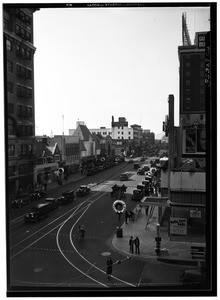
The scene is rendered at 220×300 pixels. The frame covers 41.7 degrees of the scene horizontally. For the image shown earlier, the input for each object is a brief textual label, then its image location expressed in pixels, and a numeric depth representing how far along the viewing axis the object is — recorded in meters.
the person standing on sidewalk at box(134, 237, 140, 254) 19.46
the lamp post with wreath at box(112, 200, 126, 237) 22.44
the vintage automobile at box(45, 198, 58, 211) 27.65
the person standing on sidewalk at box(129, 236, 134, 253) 19.52
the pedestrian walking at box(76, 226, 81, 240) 21.83
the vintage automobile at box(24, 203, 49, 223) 24.64
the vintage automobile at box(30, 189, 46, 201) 29.20
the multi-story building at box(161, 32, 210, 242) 18.08
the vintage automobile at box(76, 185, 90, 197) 34.33
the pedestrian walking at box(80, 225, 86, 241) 21.16
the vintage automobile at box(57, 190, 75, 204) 30.69
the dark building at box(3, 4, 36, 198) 22.34
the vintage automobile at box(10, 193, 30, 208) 27.77
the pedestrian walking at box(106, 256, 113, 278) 15.88
